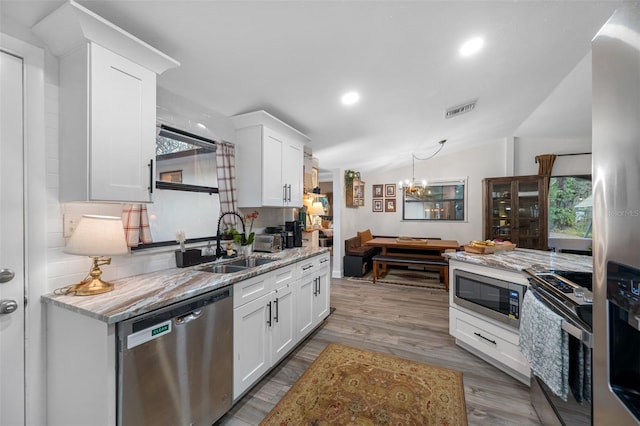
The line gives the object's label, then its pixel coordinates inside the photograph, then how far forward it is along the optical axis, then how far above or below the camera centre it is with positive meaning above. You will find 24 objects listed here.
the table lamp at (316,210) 4.13 +0.04
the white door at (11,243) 1.28 -0.16
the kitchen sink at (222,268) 2.12 -0.49
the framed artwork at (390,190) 6.68 +0.59
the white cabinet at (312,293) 2.56 -0.89
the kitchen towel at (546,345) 1.24 -0.71
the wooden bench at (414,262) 4.55 -0.94
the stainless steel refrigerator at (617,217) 0.65 -0.01
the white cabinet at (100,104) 1.32 +0.60
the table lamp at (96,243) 1.31 -0.16
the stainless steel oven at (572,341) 1.12 -0.59
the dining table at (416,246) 4.89 -0.67
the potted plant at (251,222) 2.57 -0.12
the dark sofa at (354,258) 5.32 -0.97
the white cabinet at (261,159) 2.62 +0.57
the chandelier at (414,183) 5.39 +0.67
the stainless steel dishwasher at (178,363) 1.18 -0.80
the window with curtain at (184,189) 2.07 +0.21
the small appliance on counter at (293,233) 3.18 -0.26
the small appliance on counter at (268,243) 2.86 -0.34
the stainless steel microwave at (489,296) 2.03 -0.73
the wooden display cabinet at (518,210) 4.76 +0.05
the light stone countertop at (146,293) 1.17 -0.44
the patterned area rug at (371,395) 1.70 -1.36
